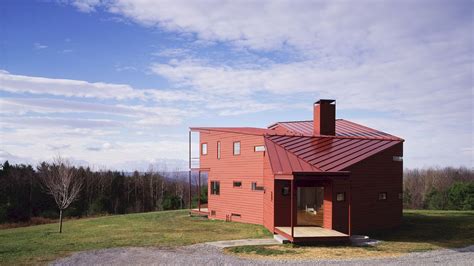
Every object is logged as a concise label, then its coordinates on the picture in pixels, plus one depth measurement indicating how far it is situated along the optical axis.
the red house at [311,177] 17.09
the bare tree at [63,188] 21.50
